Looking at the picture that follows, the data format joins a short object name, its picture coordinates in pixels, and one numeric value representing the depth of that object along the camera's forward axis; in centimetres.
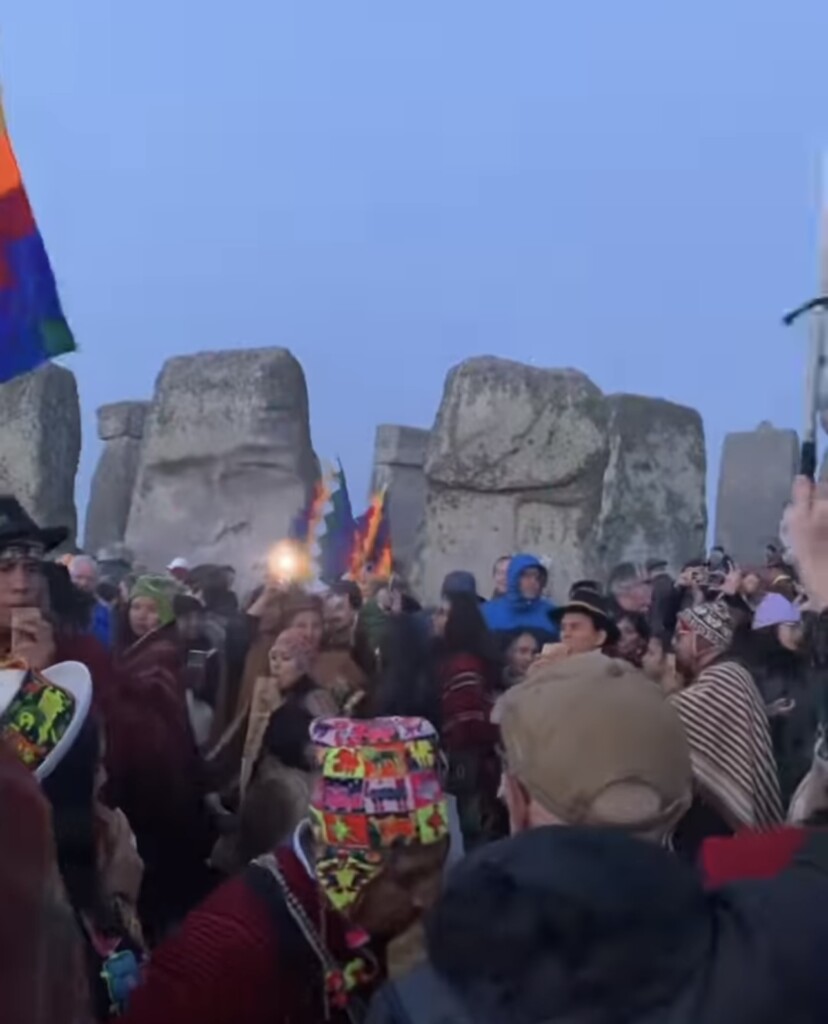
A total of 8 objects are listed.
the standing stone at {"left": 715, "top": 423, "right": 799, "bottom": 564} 2084
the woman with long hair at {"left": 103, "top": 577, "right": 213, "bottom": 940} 479
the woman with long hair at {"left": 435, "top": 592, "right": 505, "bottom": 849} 540
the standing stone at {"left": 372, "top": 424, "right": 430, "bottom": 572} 2239
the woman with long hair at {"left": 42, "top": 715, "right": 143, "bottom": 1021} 323
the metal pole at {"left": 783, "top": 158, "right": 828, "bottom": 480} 295
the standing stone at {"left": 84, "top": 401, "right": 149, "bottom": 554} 2000
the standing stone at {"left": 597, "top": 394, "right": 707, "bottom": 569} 1795
